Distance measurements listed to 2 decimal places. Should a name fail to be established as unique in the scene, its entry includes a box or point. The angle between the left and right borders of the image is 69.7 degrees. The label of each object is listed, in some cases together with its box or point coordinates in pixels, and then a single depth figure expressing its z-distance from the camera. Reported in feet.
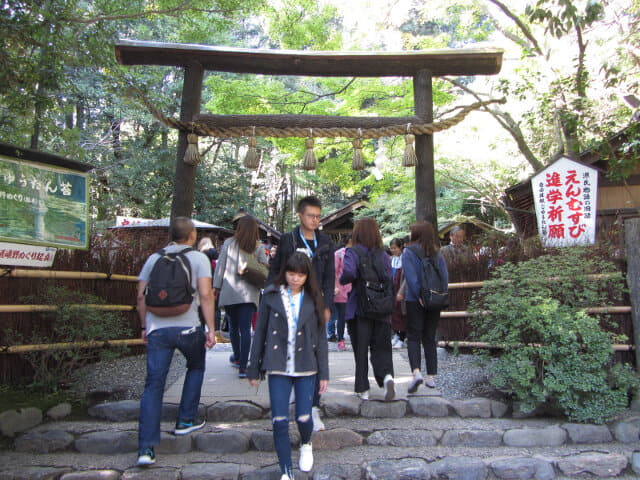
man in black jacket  13.19
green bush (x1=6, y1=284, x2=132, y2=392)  15.49
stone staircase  11.81
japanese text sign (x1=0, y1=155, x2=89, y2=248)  15.55
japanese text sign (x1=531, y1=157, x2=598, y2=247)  24.08
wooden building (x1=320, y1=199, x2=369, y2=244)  67.15
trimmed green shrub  14.12
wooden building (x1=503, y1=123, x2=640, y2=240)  33.24
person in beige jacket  17.22
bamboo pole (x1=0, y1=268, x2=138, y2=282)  15.79
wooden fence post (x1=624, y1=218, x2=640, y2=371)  16.28
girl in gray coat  10.72
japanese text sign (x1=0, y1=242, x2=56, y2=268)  15.55
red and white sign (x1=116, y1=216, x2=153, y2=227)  50.70
